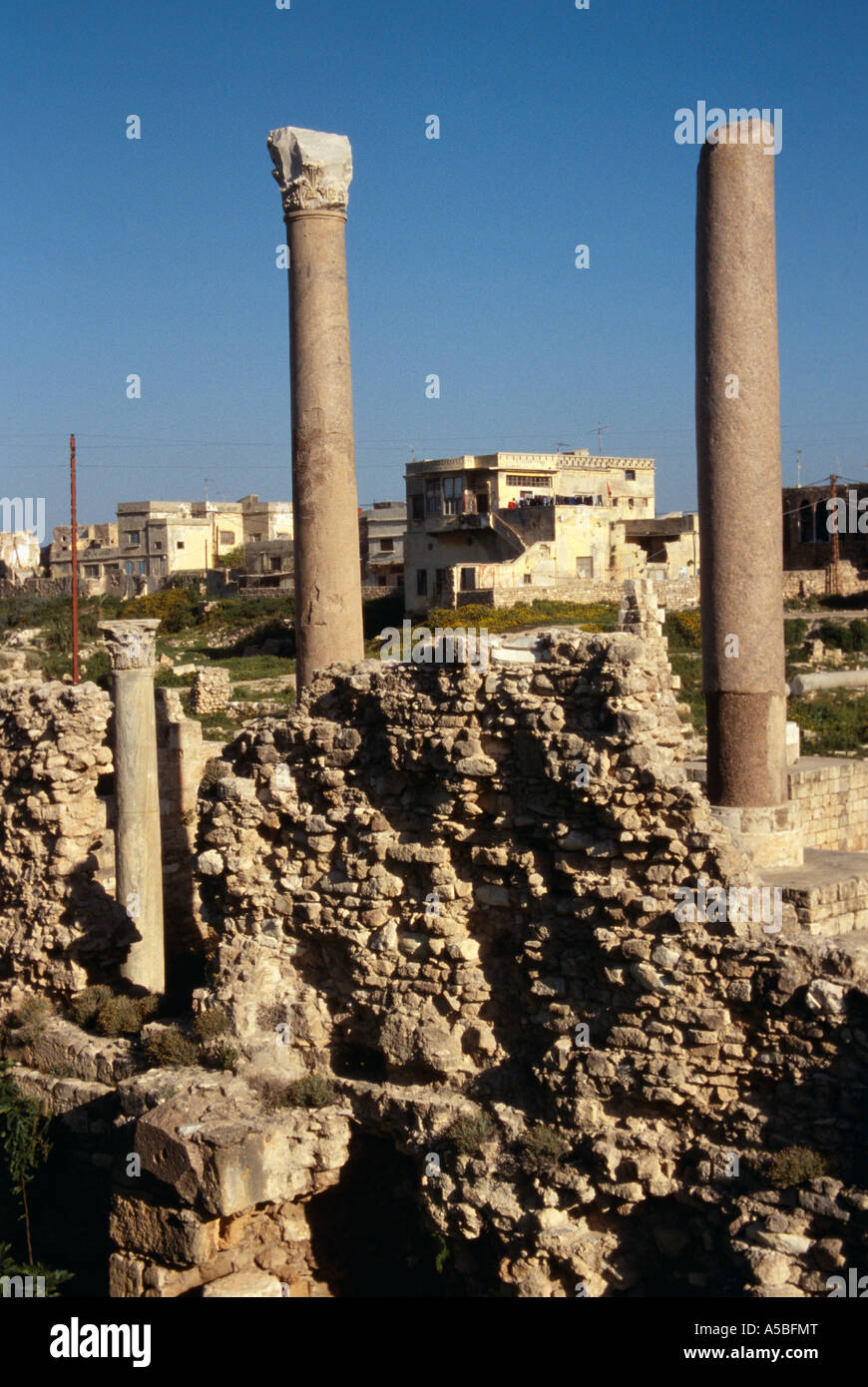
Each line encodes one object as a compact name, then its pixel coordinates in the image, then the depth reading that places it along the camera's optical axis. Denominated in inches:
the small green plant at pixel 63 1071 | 397.4
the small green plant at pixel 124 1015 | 401.1
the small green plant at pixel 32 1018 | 413.4
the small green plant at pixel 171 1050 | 350.6
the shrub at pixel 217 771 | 364.5
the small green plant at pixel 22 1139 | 381.1
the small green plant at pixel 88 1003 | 416.2
